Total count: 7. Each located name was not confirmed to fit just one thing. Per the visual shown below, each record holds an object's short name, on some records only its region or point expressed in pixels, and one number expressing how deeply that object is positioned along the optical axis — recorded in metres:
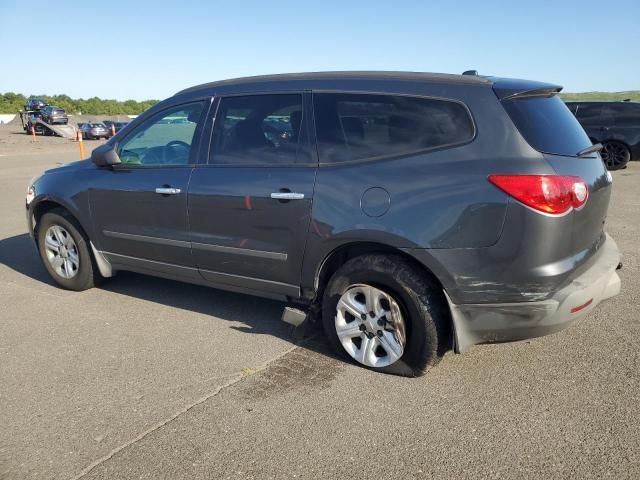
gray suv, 2.95
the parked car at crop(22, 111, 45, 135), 39.75
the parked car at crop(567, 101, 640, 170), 13.75
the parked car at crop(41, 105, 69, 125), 40.78
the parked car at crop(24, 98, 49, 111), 45.49
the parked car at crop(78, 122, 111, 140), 36.03
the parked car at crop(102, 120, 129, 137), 38.02
